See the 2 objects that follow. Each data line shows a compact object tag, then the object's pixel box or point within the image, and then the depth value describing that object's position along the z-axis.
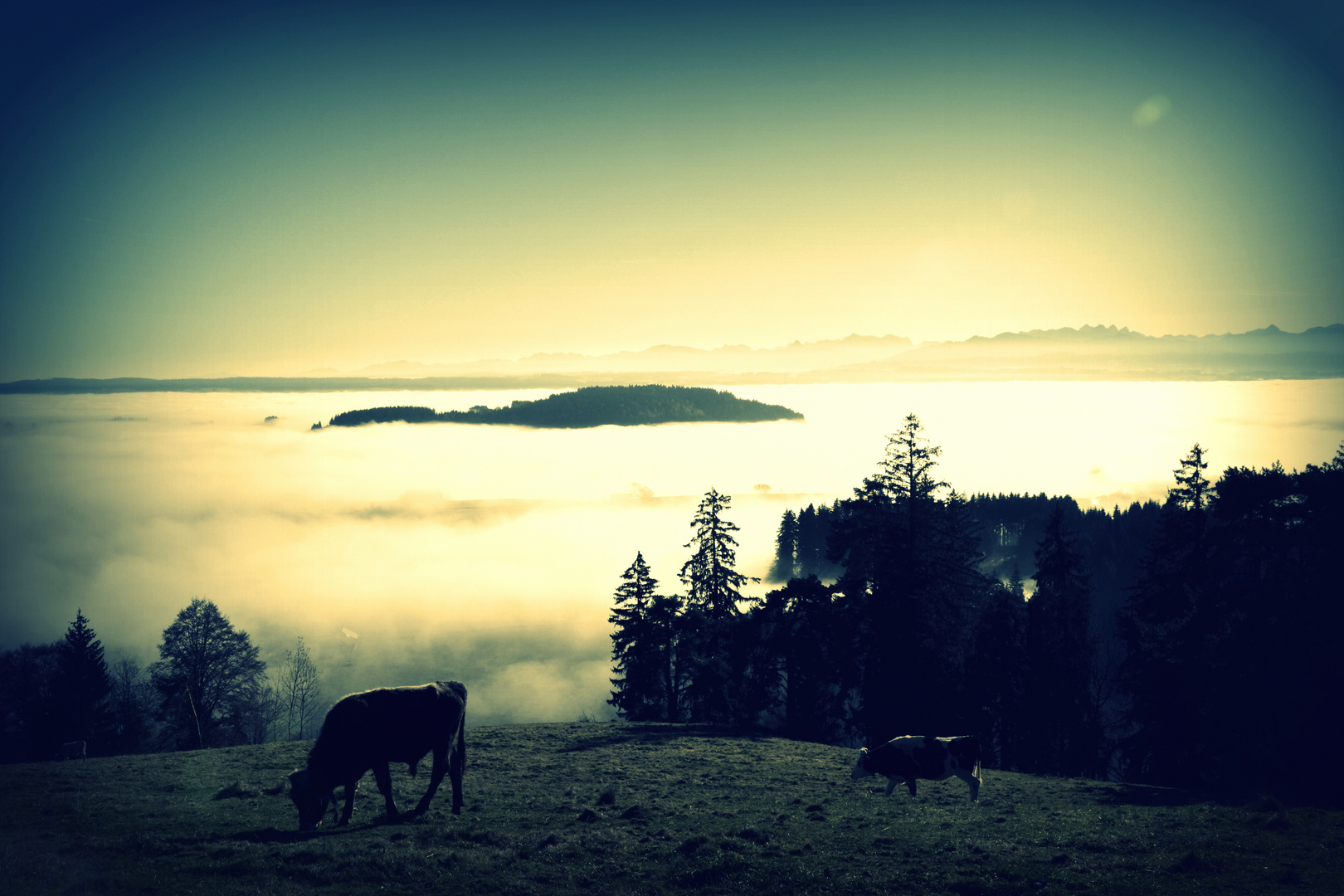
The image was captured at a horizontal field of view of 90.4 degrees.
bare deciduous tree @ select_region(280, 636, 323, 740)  73.88
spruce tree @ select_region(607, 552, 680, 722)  48.19
